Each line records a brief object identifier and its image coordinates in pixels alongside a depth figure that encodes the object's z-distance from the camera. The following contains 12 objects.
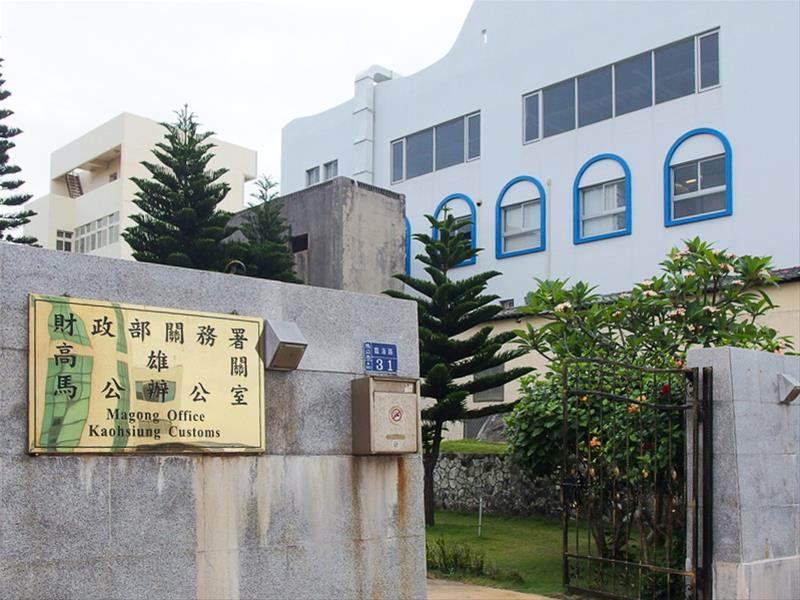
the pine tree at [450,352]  12.46
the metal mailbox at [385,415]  5.12
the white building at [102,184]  32.25
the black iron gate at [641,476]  6.54
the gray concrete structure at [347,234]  19.12
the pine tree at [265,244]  16.84
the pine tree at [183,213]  16.45
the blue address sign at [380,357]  5.31
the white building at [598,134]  16.39
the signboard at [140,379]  4.11
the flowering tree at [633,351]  7.11
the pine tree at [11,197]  15.08
